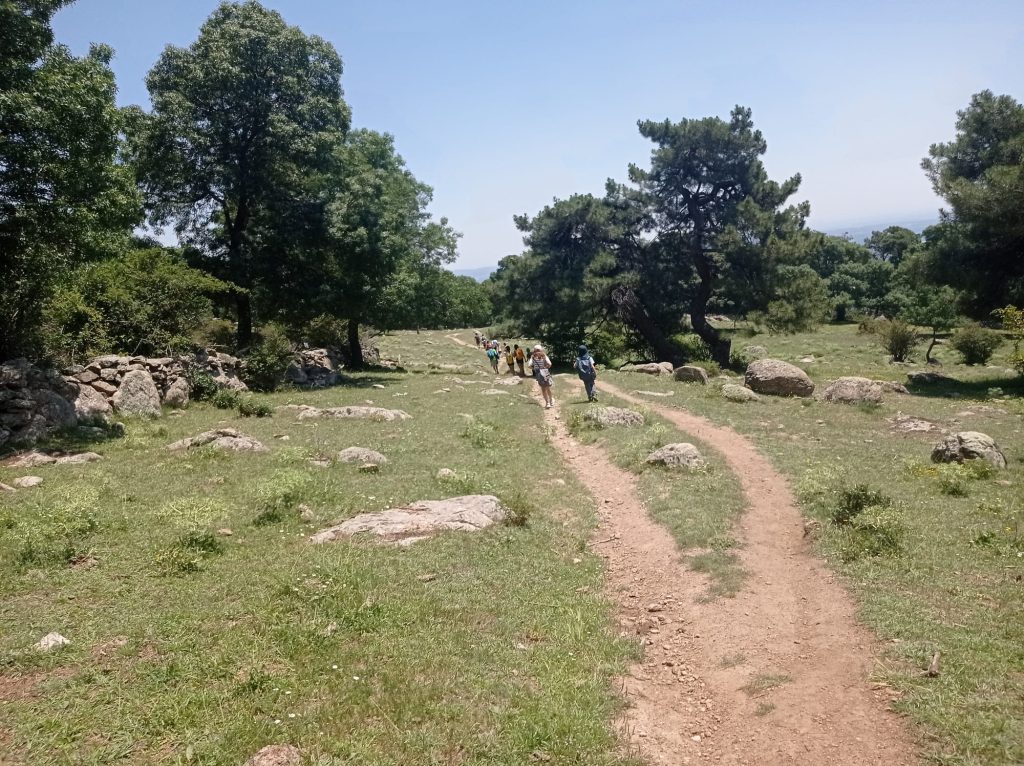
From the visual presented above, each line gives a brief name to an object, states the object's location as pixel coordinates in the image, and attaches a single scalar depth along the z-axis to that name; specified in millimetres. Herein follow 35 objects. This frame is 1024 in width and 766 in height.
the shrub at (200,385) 23058
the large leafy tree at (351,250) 30938
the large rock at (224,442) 15469
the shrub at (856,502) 10969
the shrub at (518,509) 11453
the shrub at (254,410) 21297
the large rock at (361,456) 14789
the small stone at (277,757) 5283
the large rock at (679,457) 14836
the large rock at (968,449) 14672
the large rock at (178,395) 21578
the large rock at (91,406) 17891
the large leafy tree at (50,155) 14695
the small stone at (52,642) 6684
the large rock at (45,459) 13672
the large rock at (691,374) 32812
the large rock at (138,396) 19578
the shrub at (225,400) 22375
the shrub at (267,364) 26844
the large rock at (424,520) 10344
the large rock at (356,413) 21000
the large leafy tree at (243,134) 28203
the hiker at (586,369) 24062
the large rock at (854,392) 25672
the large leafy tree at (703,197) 40625
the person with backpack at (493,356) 40441
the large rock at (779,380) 28422
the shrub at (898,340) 46656
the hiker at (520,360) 36800
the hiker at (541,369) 24625
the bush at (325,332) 38750
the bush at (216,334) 25500
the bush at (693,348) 44250
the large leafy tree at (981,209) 30156
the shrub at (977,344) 41875
